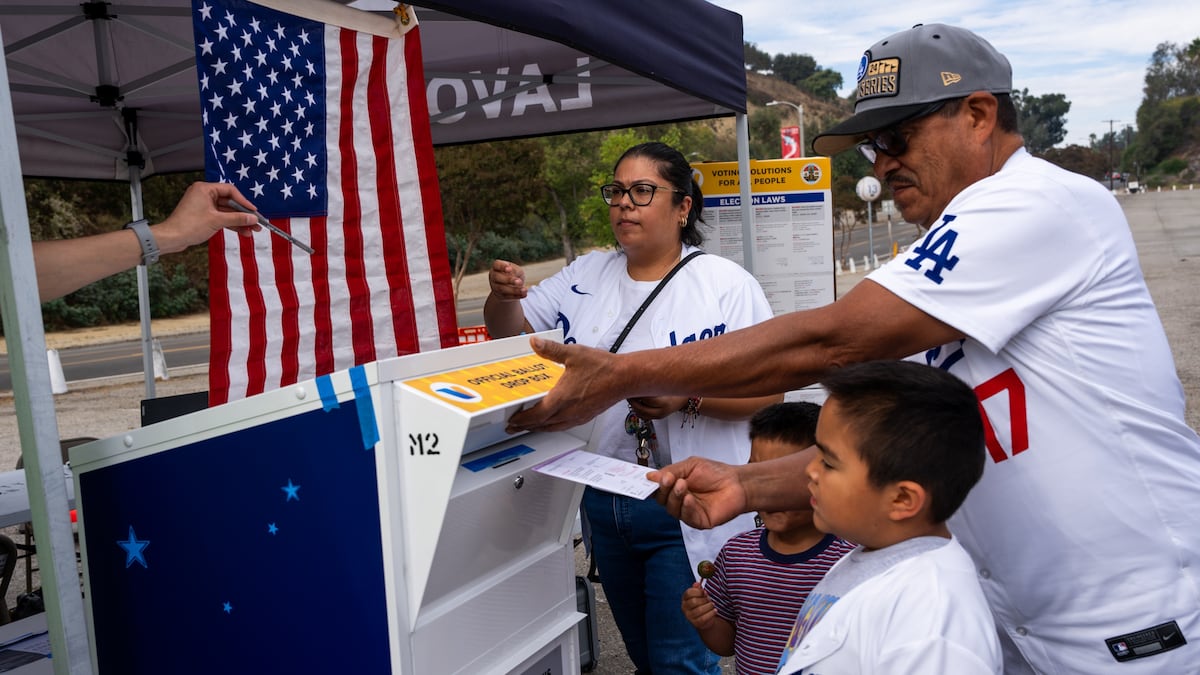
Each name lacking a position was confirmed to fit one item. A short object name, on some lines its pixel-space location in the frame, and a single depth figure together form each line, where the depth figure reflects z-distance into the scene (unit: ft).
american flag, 8.85
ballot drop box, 4.98
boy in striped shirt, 7.27
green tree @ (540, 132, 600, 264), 112.37
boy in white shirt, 4.42
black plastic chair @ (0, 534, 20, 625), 13.35
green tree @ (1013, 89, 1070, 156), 468.75
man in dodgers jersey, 4.99
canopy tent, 10.16
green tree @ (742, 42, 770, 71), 468.79
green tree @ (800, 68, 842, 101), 451.12
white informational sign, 16.28
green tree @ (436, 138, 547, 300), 77.71
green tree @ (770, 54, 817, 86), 486.79
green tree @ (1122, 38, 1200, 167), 349.20
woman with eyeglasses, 9.08
